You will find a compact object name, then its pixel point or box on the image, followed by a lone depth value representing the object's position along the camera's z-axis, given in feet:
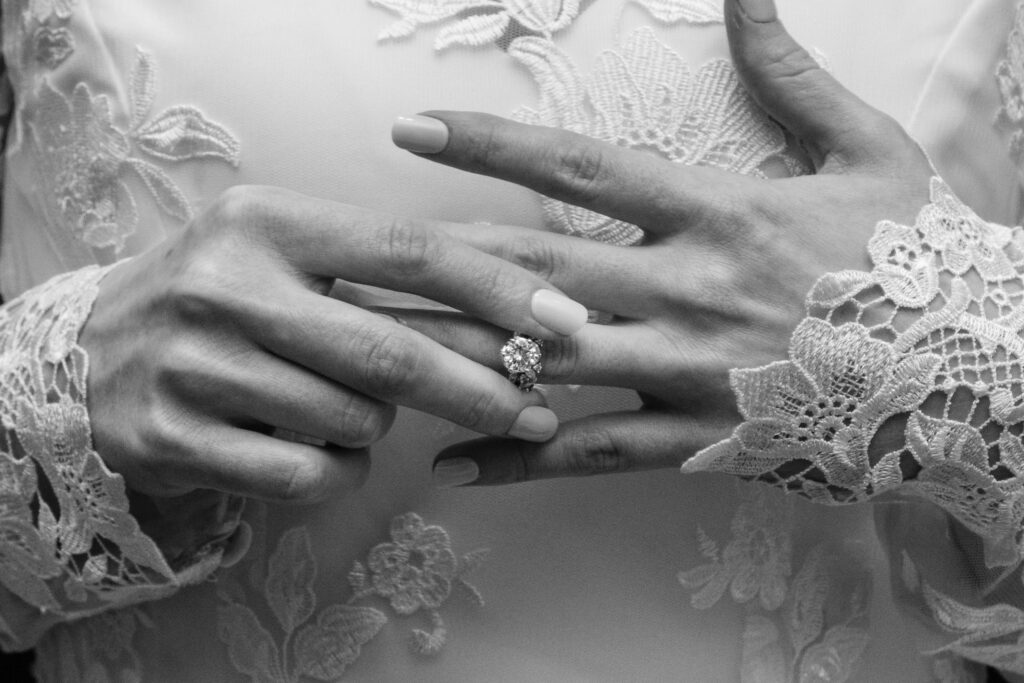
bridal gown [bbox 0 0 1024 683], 1.47
